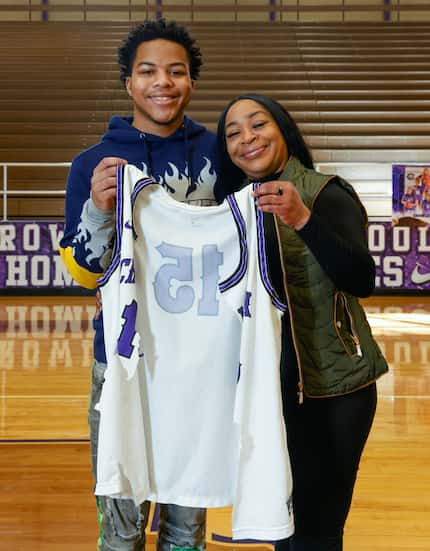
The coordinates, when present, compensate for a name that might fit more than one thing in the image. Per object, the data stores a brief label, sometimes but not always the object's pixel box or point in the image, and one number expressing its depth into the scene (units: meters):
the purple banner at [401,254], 8.02
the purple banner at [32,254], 8.08
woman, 1.58
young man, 1.55
